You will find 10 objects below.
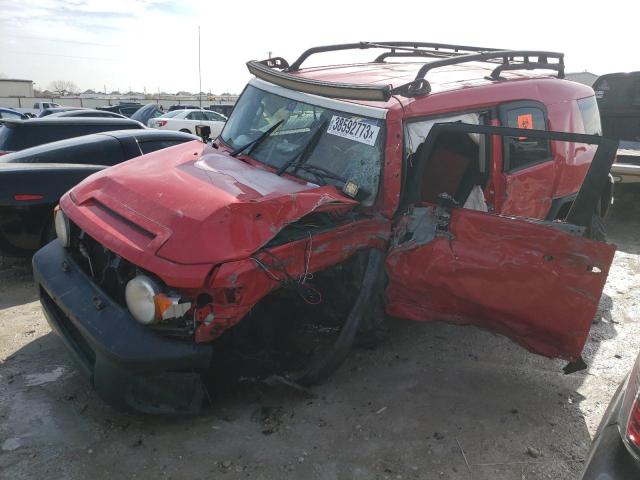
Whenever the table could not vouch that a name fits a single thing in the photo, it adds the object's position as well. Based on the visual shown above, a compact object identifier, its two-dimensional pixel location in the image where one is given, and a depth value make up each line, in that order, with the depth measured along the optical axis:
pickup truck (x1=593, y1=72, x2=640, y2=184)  8.42
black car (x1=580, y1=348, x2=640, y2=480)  1.62
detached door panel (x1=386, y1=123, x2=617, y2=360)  2.68
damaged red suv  2.59
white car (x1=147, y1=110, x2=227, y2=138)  16.06
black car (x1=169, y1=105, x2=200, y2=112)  22.85
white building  42.72
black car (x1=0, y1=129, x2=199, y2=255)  4.61
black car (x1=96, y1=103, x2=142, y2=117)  23.89
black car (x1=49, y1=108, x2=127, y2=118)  12.39
